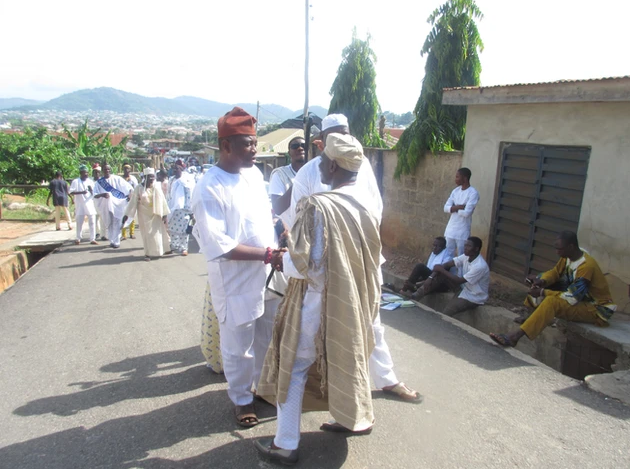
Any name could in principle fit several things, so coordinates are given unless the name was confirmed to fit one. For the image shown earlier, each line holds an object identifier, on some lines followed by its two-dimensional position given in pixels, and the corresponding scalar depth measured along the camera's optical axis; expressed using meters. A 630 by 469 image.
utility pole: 14.30
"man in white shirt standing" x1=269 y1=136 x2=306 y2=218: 4.69
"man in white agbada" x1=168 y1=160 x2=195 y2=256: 9.18
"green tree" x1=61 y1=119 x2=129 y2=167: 25.94
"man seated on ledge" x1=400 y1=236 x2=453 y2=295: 6.77
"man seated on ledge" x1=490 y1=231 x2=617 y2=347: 4.54
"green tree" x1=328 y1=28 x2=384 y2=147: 12.77
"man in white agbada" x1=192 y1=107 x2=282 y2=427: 2.93
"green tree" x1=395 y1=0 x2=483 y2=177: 8.51
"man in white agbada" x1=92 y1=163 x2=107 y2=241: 10.73
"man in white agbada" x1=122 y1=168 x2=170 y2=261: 9.05
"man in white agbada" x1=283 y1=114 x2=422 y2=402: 2.68
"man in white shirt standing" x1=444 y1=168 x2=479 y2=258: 6.77
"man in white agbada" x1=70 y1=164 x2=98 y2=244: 10.95
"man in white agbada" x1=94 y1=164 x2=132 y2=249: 10.41
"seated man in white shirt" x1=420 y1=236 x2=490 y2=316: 5.79
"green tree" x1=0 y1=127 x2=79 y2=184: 21.19
